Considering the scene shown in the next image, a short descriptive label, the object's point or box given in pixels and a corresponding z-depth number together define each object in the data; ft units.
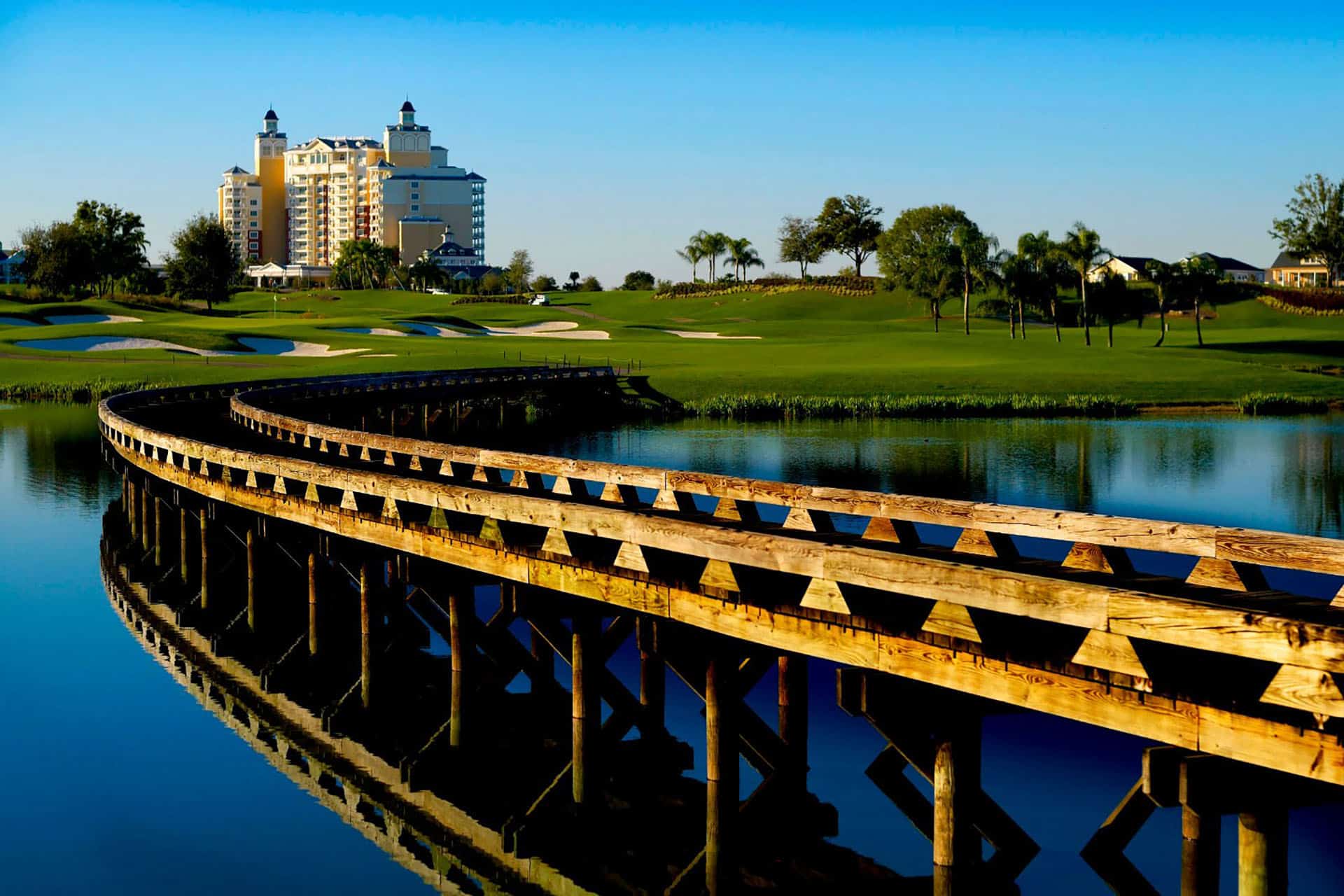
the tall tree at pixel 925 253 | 422.41
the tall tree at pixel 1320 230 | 615.16
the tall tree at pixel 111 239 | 595.47
